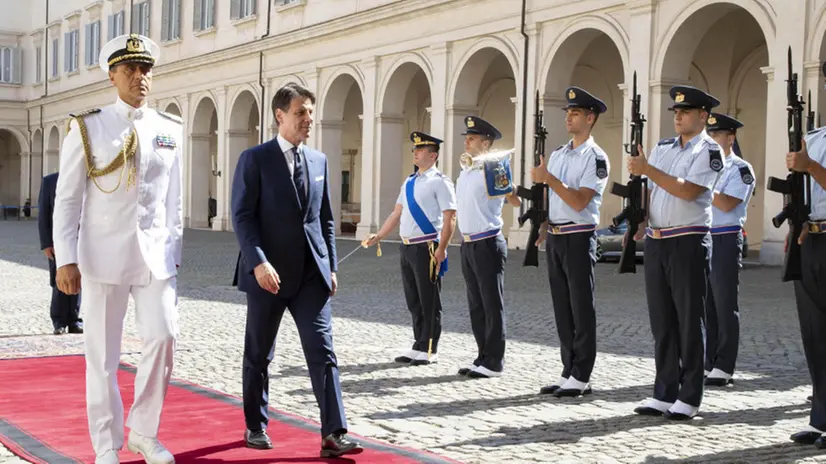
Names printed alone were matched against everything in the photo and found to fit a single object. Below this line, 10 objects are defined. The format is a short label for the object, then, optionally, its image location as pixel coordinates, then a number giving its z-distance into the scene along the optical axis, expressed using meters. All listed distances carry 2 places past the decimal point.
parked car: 22.27
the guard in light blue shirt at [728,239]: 8.12
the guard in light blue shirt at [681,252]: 6.48
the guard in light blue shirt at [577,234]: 7.18
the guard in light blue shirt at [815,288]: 5.79
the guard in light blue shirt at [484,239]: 8.11
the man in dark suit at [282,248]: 5.41
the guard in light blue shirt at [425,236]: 8.68
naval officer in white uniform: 4.91
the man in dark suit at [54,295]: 9.80
